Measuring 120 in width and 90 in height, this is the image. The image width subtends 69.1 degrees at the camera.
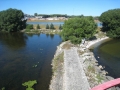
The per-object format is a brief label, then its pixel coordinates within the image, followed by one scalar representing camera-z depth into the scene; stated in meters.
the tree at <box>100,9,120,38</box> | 36.58
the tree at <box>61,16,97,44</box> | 28.66
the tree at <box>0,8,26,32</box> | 50.45
